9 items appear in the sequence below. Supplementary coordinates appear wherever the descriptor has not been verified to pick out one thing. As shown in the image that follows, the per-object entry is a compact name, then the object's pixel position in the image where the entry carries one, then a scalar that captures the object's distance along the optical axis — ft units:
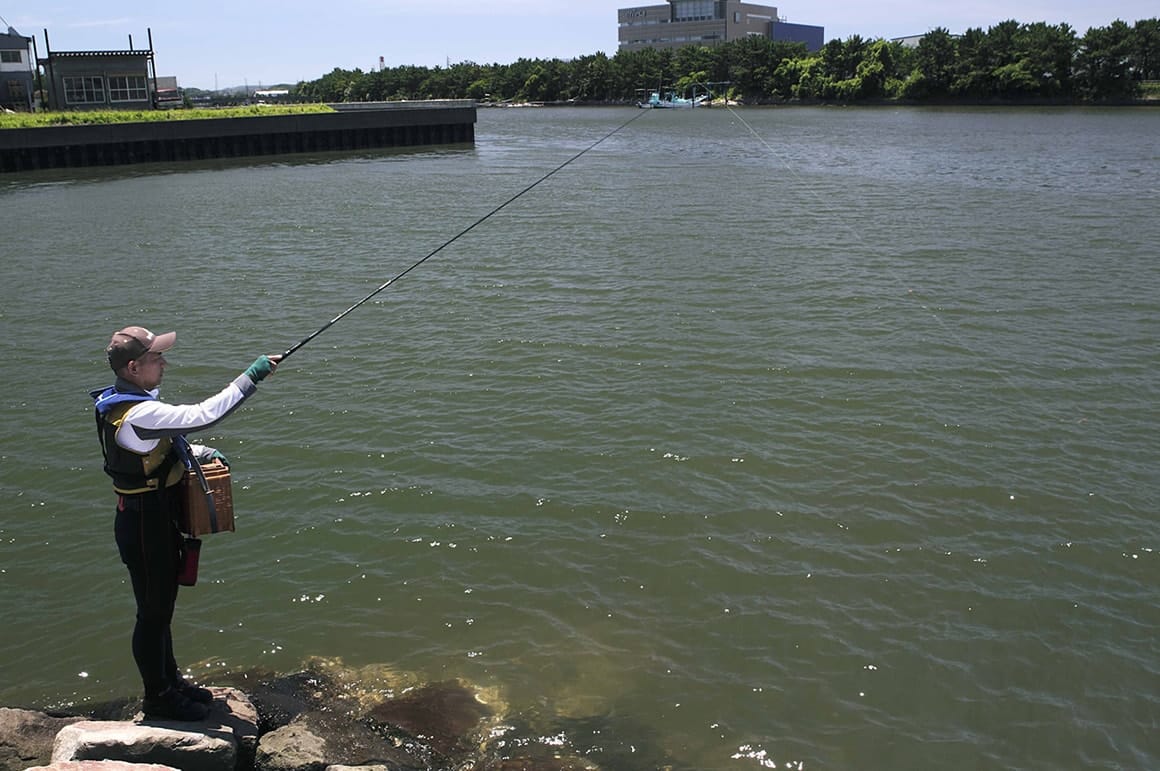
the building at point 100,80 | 198.51
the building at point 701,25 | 568.41
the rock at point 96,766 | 14.05
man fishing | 15.24
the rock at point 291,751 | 16.87
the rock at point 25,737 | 16.57
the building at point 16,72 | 222.28
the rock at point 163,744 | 15.58
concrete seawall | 141.08
